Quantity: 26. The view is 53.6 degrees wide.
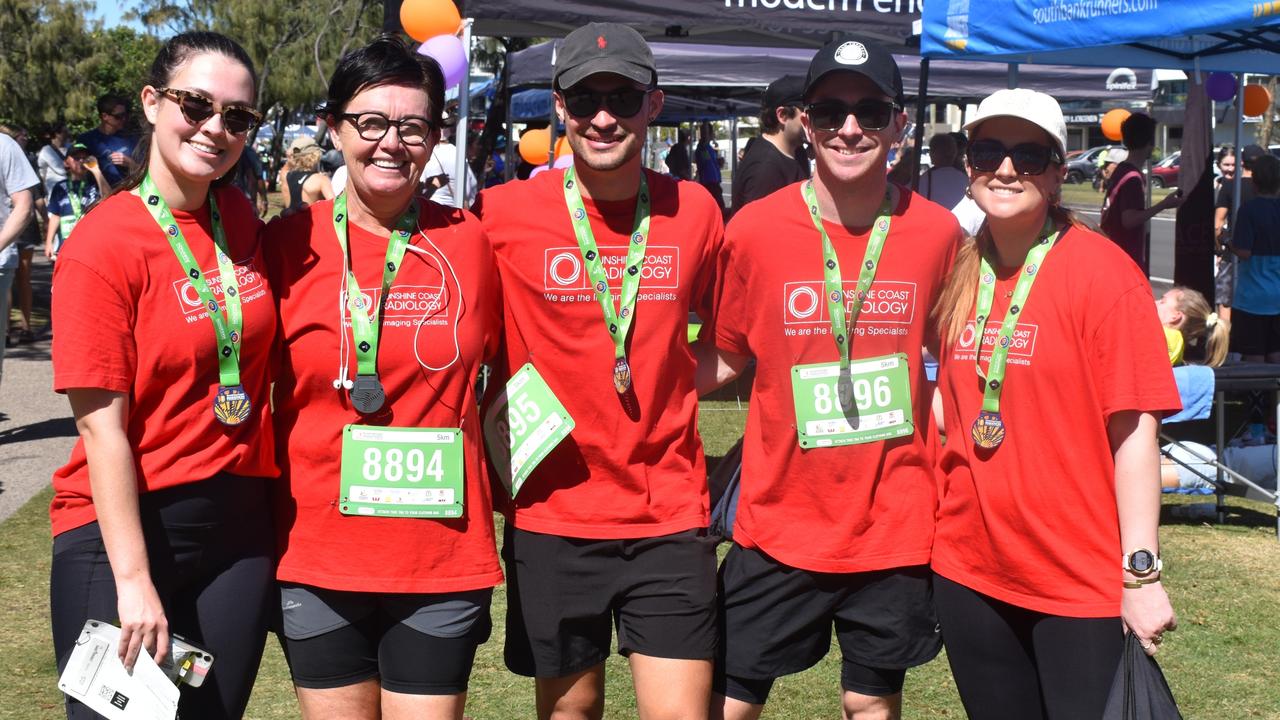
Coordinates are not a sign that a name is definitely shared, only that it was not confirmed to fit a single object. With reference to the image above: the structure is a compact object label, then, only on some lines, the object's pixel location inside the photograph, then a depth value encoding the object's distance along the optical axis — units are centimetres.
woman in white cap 268
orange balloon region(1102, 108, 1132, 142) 1576
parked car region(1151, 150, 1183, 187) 3694
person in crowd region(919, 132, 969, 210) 970
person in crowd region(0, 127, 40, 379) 702
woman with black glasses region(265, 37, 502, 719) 273
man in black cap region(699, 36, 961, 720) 299
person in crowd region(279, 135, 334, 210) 1314
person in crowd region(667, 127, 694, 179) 2325
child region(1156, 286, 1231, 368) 665
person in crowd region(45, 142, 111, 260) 1146
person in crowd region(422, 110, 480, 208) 1019
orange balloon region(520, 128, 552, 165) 1431
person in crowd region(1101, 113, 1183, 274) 944
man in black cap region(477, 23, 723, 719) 299
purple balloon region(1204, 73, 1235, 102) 1155
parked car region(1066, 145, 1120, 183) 4516
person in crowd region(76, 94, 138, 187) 954
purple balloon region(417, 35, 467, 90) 877
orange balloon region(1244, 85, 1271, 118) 1396
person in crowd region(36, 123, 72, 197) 1113
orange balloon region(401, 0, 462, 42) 928
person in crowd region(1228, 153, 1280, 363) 909
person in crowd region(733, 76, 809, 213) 729
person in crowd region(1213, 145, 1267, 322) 1066
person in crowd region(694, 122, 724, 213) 2262
